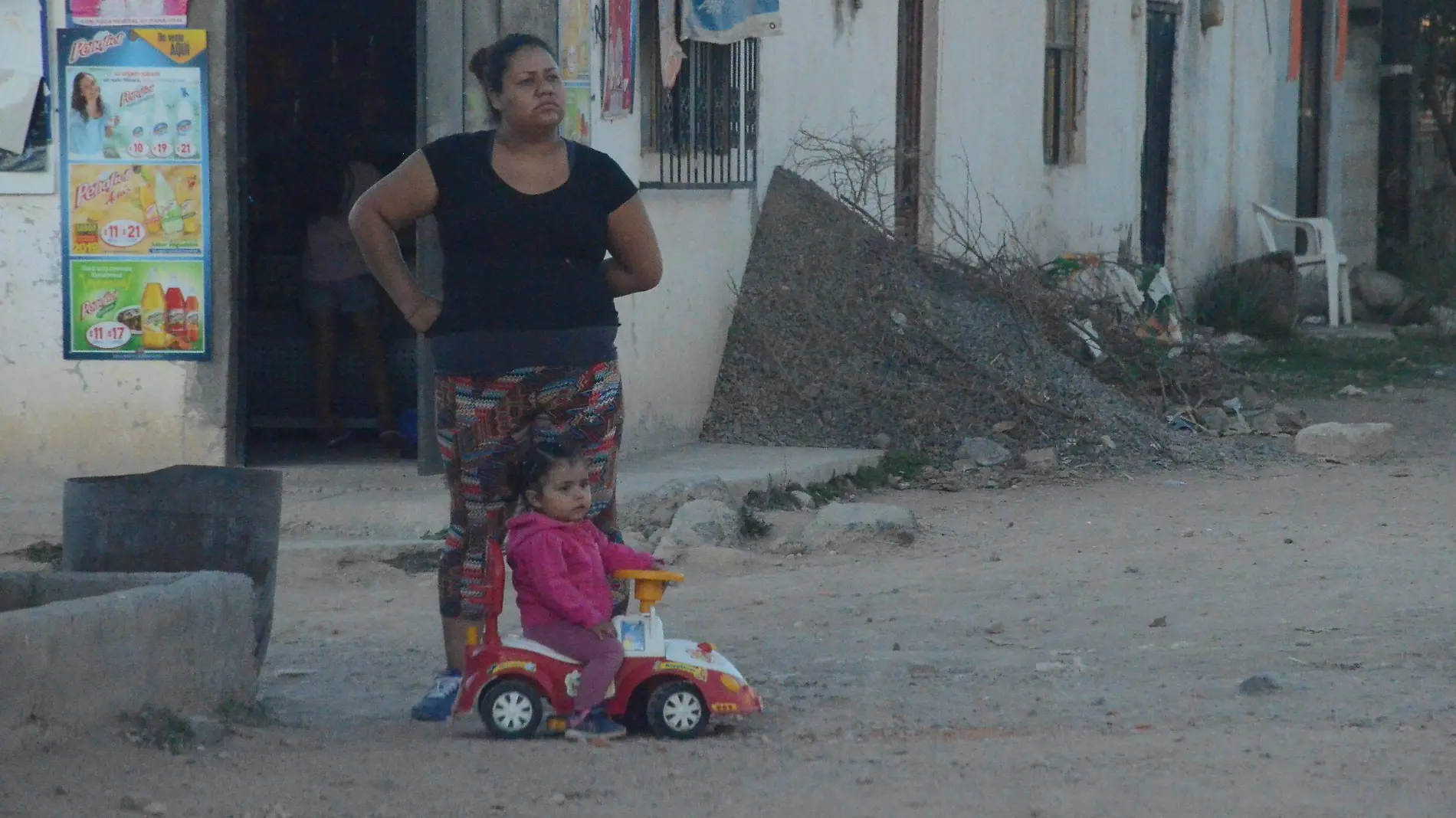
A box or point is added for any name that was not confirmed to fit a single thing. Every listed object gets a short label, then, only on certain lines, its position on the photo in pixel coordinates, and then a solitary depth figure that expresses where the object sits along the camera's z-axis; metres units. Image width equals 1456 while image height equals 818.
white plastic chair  32.47
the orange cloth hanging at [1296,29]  33.19
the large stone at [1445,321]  29.27
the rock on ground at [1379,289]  33.81
